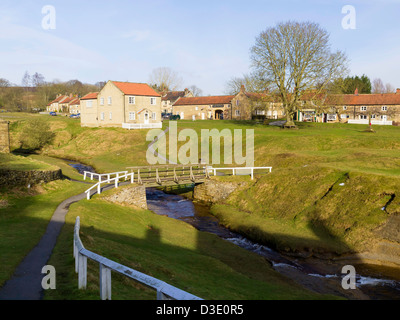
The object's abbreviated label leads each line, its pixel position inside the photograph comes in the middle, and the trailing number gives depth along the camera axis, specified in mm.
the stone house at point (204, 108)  97500
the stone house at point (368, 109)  77250
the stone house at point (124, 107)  71062
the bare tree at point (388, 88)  151400
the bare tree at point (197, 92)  190700
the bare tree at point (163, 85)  144750
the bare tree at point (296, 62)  55375
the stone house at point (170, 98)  126750
